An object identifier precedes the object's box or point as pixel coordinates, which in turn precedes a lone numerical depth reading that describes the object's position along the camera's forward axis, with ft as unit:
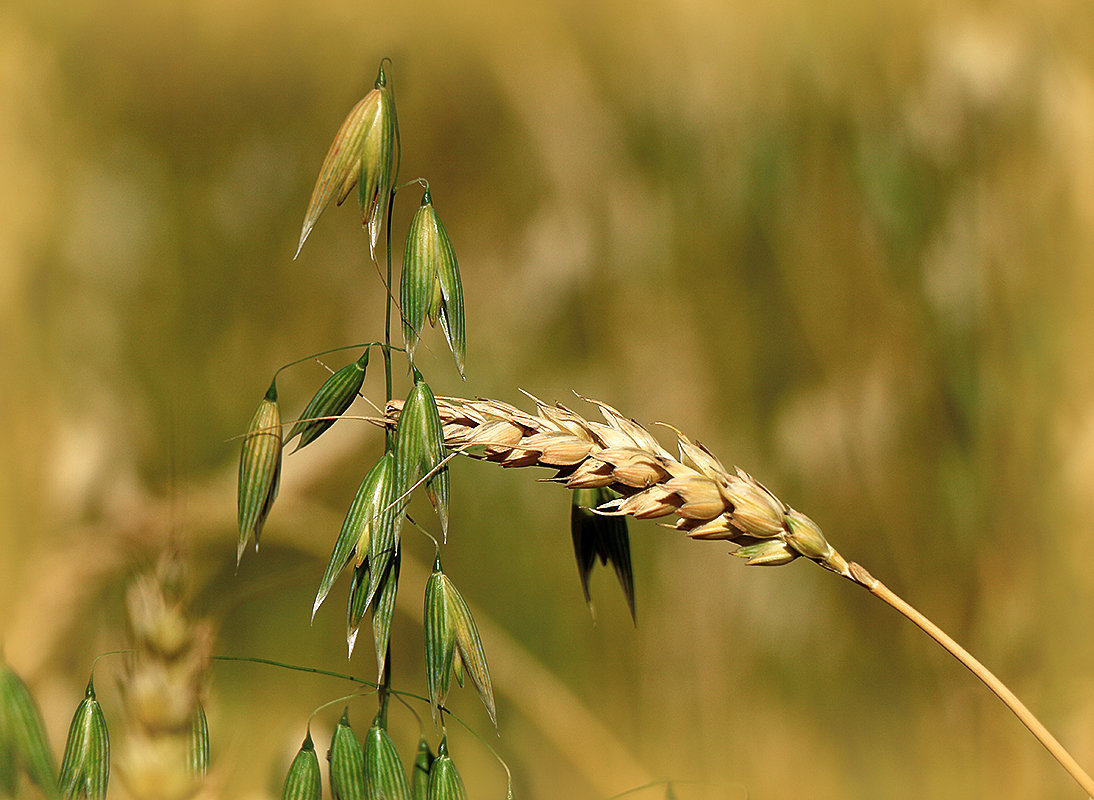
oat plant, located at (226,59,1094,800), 2.61
